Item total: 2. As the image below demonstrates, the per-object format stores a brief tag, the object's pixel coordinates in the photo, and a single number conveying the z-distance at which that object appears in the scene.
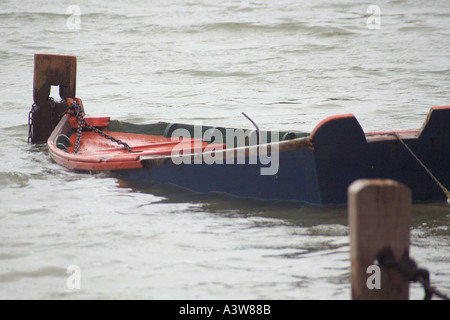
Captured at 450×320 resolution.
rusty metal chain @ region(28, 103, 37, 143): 17.47
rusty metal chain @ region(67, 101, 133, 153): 14.37
